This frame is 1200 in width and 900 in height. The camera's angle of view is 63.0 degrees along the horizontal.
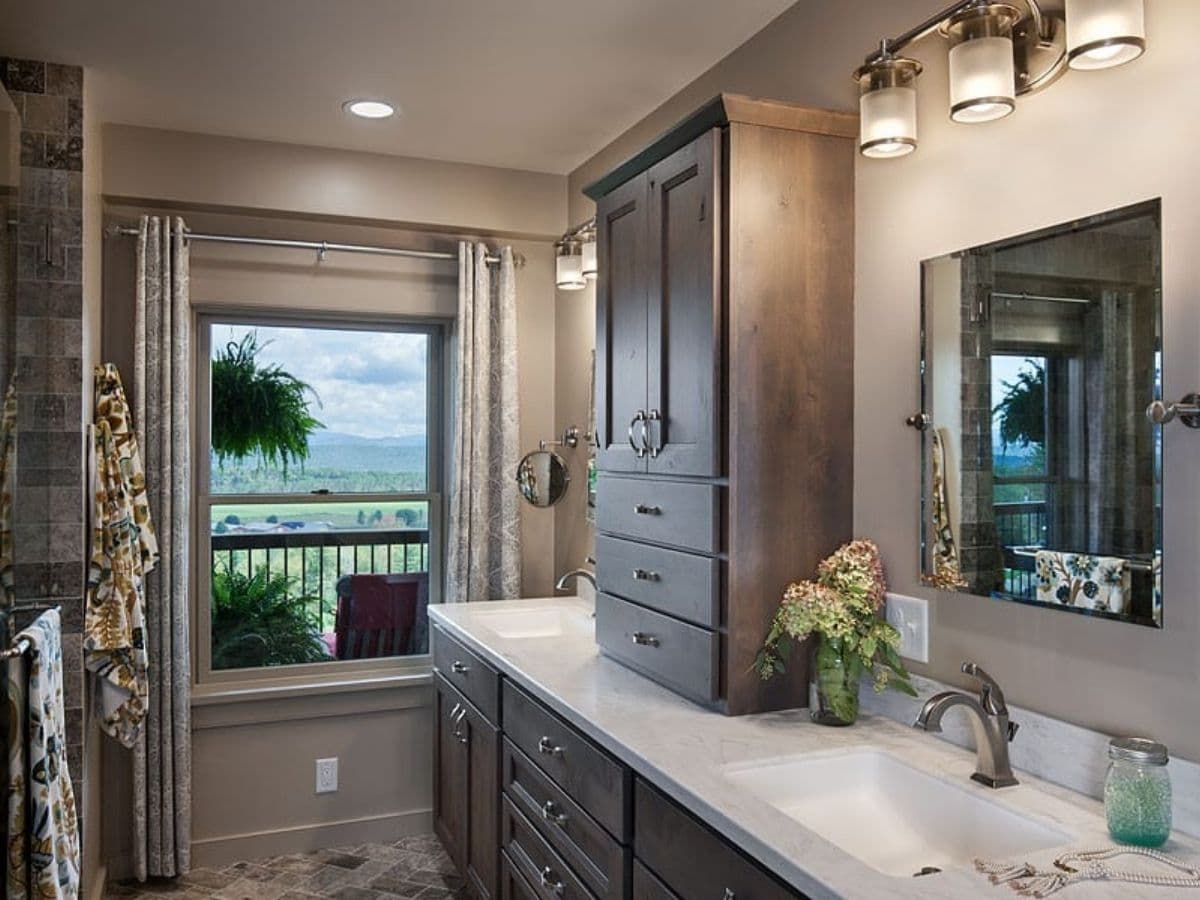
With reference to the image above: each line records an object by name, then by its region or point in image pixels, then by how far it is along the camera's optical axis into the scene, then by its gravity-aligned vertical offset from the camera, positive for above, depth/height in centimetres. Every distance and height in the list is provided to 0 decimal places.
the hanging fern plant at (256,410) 372 +19
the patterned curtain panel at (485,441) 377 +7
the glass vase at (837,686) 204 -48
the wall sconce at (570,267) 341 +67
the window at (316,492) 372 -13
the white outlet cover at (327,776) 371 -120
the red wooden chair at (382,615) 391 -63
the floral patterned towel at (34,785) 206 -69
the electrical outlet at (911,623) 205 -36
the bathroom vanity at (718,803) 148 -61
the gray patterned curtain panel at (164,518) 333 -19
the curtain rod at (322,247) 341 +79
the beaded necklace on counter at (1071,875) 132 -58
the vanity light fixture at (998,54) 151 +69
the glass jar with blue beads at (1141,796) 143 -50
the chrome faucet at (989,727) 171 -48
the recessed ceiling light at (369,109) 311 +113
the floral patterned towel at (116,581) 293 -36
